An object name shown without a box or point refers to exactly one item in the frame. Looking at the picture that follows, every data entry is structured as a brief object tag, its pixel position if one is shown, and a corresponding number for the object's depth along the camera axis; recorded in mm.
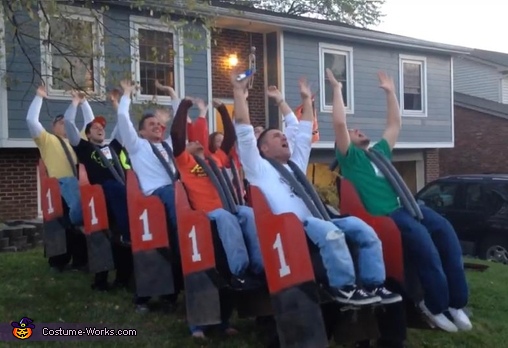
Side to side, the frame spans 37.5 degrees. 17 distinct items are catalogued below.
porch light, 17297
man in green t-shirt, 5504
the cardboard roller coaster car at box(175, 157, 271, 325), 5934
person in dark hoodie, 7617
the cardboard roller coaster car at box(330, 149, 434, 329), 5586
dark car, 12703
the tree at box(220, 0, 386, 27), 37312
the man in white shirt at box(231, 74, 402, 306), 5039
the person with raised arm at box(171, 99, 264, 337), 5832
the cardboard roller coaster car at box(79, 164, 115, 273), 7535
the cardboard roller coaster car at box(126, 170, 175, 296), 6660
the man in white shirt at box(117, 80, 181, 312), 6754
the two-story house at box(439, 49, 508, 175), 25766
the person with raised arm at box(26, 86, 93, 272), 8227
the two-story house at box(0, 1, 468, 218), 13648
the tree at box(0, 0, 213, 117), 10684
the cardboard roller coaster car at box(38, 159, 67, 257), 8266
